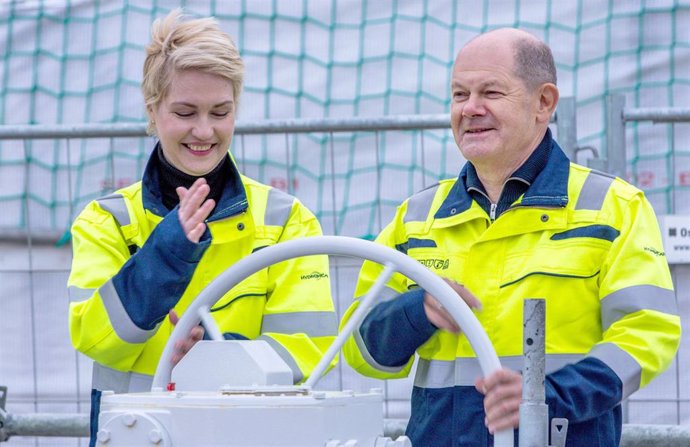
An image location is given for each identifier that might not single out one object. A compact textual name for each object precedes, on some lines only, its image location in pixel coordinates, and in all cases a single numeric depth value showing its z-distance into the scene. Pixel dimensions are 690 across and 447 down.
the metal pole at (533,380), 4.55
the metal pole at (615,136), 8.97
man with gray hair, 5.48
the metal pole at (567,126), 8.87
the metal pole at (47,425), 9.12
